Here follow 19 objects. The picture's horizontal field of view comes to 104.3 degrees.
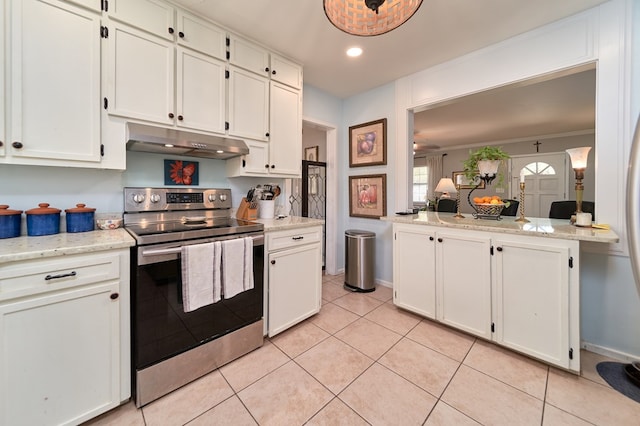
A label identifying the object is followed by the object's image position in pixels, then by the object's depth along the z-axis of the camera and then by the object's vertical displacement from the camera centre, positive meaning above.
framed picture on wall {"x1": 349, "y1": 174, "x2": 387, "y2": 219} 3.20 +0.21
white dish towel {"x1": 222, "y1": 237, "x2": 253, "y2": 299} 1.67 -0.38
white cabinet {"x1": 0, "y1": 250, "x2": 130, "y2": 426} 1.09 -0.62
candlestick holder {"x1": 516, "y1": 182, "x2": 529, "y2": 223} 2.14 +0.03
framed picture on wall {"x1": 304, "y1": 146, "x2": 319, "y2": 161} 4.42 +1.06
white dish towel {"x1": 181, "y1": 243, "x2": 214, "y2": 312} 1.50 -0.40
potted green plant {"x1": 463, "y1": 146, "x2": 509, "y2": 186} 2.24 +0.46
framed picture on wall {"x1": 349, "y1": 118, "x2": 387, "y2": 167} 3.17 +0.91
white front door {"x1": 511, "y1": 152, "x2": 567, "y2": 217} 5.70 +0.78
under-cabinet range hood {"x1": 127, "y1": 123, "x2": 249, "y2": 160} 1.66 +0.50
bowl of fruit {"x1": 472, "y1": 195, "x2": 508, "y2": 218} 2.27 +0.06
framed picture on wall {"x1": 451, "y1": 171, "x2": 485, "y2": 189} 2.39 +0.29
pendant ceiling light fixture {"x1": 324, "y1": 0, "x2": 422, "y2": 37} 1.43 +1.18
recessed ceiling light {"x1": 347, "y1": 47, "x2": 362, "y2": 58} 2.38 +1.56
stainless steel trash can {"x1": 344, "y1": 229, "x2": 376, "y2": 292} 3.07 -0.62
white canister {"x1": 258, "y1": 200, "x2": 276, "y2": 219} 2.48 +0.02
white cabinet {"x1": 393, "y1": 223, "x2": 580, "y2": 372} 1.62 -0.57
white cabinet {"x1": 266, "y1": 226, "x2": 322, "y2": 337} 2.01 -0.56
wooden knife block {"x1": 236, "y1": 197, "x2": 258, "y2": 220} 2.30 +0.00
